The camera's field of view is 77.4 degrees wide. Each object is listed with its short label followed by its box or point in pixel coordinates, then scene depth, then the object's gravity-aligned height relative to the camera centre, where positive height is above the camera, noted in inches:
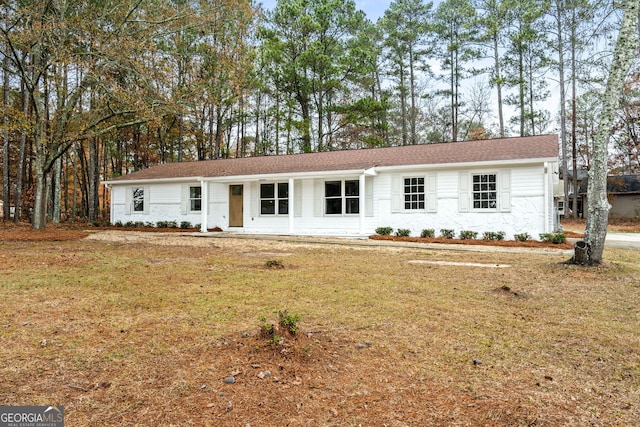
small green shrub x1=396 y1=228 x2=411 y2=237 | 578.9 -26.2
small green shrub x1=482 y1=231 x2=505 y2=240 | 532.4 -28.7
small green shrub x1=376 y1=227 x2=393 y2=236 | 588.4 -24.0
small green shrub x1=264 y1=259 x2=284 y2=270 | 296.4 -36.7
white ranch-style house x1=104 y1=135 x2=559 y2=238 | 531.5 +38.7
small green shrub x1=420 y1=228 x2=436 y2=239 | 568.7 -26.8
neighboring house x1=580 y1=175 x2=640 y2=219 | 1124.2 +48.2
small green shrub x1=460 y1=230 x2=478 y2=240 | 544.1 -28.8
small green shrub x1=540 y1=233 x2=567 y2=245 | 482.3 -30.4
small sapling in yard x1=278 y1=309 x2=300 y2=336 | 128.4 -34.8
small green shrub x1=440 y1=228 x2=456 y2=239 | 557.0 -26.7
